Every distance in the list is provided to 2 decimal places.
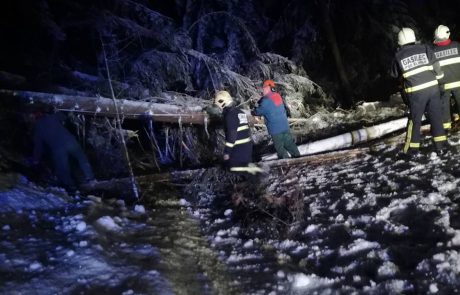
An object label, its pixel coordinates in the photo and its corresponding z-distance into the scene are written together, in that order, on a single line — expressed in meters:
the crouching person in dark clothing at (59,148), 6.33
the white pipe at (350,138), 7.61
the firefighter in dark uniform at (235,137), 5.75
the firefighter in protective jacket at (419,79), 5.48
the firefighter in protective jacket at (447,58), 6.05
